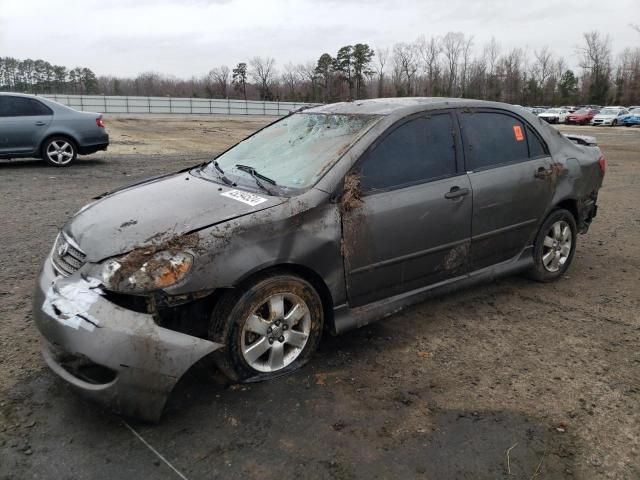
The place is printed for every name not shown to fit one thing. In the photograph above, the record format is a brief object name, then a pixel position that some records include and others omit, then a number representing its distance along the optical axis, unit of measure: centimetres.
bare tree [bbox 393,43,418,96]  8712
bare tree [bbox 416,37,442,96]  8612
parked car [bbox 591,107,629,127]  4088
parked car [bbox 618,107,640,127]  4025
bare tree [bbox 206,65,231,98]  8412
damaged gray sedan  266
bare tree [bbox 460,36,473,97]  8271
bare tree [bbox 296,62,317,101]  7512
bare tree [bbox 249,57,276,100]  8278
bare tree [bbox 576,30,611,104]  7394
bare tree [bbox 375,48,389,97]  7715
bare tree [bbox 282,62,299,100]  8221
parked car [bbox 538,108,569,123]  4397
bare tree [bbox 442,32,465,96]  8481
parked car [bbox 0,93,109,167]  1046
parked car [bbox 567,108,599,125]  4278
